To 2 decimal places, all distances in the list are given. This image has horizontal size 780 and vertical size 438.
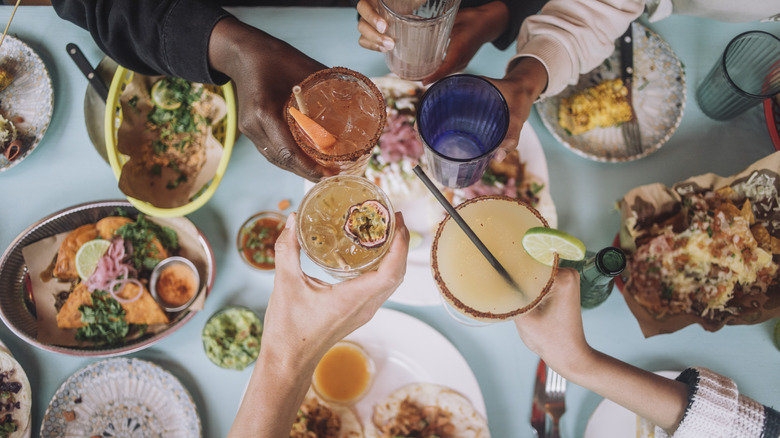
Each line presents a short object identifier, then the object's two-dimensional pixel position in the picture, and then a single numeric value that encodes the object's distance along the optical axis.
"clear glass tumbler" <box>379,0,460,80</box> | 0.62
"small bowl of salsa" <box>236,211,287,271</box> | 0.74
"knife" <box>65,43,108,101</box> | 0.76
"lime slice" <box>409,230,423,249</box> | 0.72
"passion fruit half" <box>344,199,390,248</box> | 0.57
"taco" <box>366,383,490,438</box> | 0.70
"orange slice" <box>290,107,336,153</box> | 0.56
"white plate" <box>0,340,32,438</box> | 0.69
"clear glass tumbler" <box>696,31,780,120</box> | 0.73
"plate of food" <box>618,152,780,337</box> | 0.69
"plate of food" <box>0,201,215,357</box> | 0.71
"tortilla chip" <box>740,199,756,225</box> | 0.69
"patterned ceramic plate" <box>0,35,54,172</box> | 0.76
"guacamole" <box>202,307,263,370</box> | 0.71
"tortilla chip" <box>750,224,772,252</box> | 0.69
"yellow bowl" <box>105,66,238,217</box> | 0.71
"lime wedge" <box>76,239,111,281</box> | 0.71
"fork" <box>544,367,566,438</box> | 0.71
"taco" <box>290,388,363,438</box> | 0.69
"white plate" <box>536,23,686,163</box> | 0.76
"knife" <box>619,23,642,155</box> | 0.77
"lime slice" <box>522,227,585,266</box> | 0.54
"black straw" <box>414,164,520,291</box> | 0.57
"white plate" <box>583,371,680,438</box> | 0.69
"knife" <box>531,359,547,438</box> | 0.70
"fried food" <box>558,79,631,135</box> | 0.74
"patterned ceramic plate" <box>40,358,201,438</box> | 0.69
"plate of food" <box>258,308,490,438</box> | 0.70
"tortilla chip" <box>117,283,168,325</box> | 0.71
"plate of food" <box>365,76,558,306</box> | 0.73
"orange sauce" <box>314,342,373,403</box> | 0.71
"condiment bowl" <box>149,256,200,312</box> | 0.72
